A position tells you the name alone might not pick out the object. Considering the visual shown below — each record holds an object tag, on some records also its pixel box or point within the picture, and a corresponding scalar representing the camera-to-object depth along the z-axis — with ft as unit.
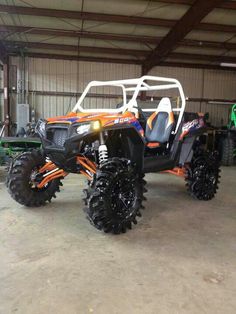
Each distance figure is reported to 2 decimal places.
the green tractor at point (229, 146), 26.16
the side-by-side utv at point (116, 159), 9.02
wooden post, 29.68
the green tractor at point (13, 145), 18.88
